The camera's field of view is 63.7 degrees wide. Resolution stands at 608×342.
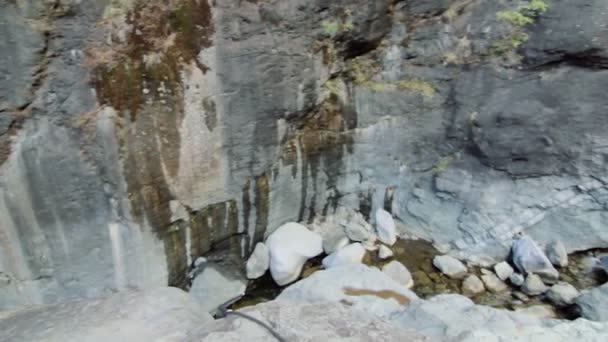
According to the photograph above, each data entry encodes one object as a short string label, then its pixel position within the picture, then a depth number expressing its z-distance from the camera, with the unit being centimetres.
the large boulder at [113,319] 233
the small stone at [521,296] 421
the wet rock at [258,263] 443
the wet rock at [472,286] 431
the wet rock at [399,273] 439
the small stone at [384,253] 473
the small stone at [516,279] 432
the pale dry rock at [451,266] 451
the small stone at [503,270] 441
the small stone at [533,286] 422
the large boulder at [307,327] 232
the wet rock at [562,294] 407
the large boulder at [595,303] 371
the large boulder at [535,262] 431
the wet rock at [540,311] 397
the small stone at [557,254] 443
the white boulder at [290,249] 438
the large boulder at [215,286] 411
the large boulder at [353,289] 353
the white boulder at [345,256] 450
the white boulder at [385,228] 489
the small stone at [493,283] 434
